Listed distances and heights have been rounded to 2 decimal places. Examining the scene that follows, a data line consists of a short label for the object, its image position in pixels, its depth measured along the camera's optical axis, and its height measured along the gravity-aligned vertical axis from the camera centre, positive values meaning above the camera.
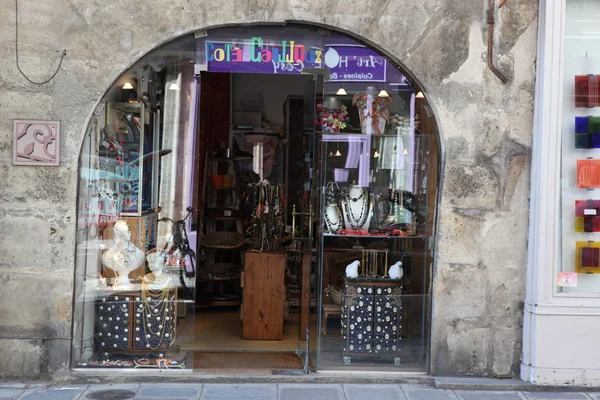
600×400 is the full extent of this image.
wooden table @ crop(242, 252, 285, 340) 7.42 -0.88
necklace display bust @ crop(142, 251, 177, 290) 6.30 -0.61
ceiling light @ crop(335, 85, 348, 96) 6.33 +1.04
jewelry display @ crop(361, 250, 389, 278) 6.42 -0.46
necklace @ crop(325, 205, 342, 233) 6.41 -0.13
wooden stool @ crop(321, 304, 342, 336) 6.35 -0.87
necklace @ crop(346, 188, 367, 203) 6.46 +0.14
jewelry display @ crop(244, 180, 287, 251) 7.89 -0.04
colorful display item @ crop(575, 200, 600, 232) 6.06 +0.03
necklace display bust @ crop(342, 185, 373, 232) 6.45 +0.03
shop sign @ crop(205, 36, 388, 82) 6.08 +1.28
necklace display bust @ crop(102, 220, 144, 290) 6.25 -0.45
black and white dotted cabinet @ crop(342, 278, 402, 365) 6.31 -0.93
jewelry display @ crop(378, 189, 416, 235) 6.47 +0.01
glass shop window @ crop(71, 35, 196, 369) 6.07 -0.18
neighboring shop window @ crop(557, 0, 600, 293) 6.04 +0.52
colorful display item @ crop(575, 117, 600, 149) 6.02 +0.71
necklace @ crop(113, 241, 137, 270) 6.27 -0.44
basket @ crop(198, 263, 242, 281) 8.69 -0.78
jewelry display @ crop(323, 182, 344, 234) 6.41 -0.01
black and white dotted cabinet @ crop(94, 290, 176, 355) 6.17 -1.01
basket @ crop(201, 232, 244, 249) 8.83 -0.40
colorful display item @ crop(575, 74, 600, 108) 6.05 +1.04
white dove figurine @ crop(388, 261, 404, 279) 6.39 -0.51
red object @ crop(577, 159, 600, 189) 6.04 +0.37
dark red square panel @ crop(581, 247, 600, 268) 6.08 -0.32
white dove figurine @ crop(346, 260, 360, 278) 6.39 -0.51
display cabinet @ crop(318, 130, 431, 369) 6.30 -0.26
